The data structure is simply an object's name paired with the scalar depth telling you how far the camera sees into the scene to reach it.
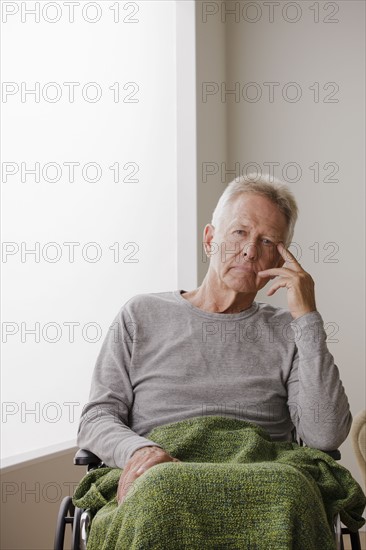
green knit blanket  2.76
